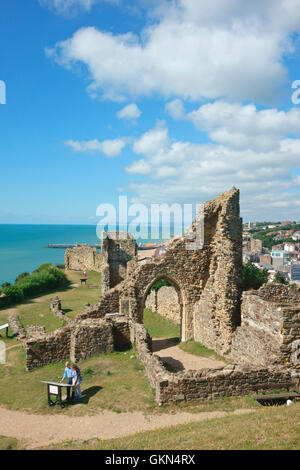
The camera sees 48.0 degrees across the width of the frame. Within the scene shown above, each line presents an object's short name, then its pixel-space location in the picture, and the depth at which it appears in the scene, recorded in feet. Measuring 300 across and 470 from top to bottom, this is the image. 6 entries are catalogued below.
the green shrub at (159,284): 97.95
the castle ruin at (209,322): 34.37
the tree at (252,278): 81.56
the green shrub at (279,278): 104.99
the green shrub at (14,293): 103.82
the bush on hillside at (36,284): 105.09
